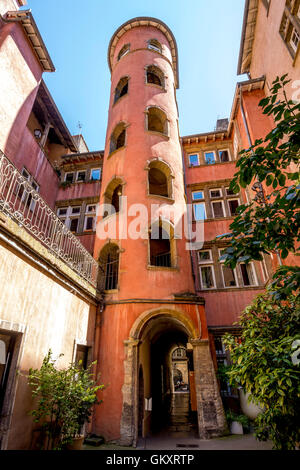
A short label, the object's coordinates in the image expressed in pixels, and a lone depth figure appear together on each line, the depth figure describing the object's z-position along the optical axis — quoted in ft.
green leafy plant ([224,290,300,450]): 13.14
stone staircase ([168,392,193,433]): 34.99
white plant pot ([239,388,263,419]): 31.71
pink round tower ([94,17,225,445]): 27.55
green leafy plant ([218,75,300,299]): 12.01
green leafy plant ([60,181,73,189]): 59.06
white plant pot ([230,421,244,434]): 28.81
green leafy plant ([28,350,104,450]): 17.94
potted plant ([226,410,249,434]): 28.91
